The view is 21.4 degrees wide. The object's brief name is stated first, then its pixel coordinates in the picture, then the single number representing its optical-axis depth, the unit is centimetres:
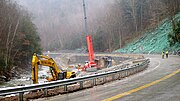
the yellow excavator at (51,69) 2977
